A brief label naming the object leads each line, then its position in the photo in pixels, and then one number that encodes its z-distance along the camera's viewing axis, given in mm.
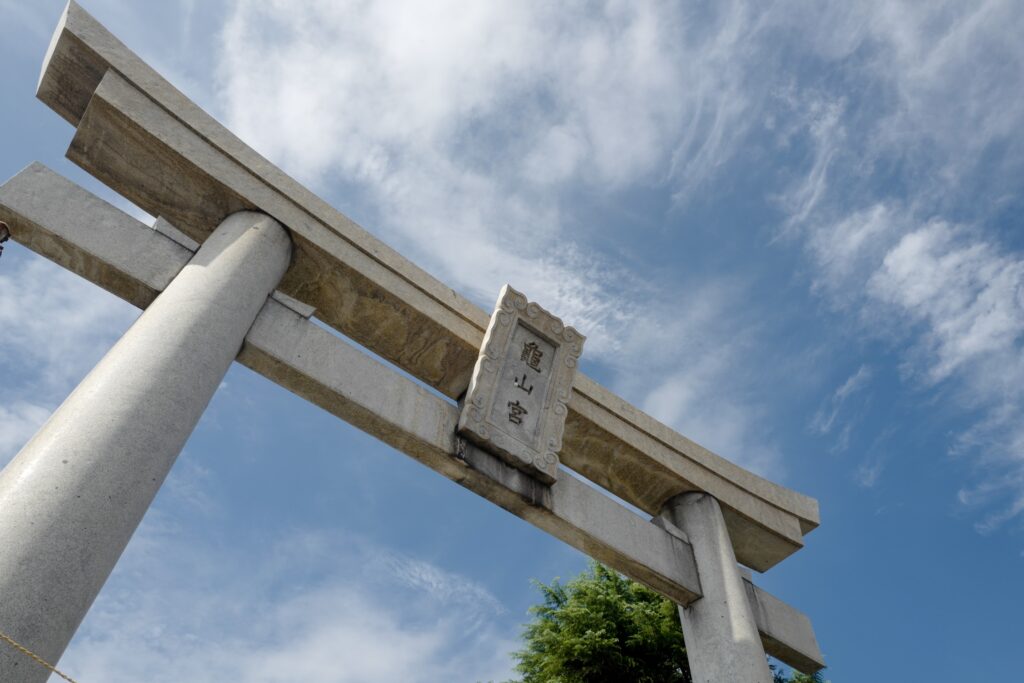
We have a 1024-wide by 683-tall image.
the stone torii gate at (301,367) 4457
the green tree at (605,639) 10922
